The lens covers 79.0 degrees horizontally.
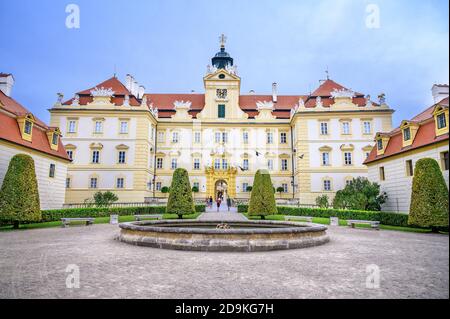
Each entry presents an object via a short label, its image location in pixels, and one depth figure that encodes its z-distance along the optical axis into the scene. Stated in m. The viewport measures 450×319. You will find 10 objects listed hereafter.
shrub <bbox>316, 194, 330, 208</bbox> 23.23
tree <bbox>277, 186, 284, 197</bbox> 32.97
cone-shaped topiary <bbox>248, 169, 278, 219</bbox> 18.45
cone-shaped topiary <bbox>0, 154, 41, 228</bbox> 13.38
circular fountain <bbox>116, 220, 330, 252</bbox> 8.00
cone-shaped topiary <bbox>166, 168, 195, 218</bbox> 18.75
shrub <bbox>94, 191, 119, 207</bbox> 23.89
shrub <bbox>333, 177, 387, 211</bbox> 18.00
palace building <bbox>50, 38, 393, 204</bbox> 31.38
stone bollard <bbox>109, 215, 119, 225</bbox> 18.09
